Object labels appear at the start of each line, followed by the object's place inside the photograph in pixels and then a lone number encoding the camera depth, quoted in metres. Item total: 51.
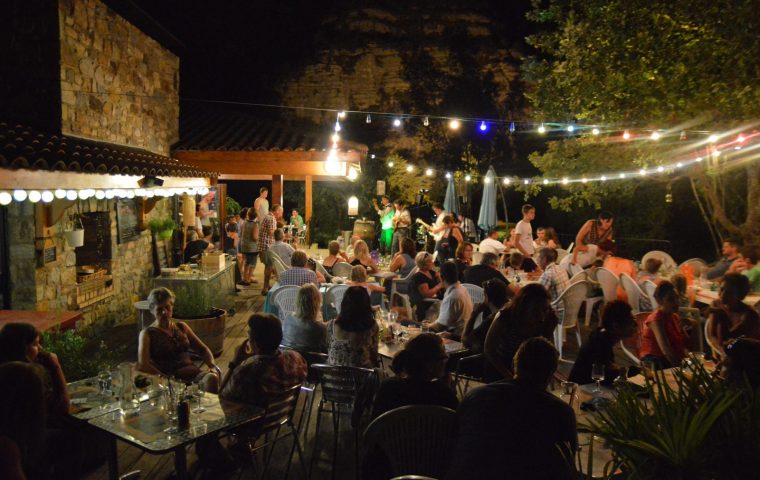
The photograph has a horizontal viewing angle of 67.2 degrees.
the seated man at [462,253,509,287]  6.83
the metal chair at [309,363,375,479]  4.08
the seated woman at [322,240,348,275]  8.78
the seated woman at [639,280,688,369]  4.84
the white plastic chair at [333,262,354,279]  8.55
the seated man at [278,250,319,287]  6.86
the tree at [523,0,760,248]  7.77
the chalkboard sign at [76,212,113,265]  7.84
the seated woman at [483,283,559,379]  4.30
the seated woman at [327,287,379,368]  4.54
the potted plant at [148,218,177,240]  9.61
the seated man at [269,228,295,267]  9.08
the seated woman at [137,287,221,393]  4.51
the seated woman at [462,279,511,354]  4.99
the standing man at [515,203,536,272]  10.18
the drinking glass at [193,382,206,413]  3.50
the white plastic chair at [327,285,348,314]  6.66
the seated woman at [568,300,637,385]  4.25
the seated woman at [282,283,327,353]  5.02
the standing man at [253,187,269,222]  12.45
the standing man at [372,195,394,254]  14.54
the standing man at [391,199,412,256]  13.84
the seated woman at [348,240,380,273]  8.54
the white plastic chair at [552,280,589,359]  6.77
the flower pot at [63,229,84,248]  6.66
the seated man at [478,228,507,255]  9.74
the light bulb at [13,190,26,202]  4.70
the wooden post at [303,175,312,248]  15.76
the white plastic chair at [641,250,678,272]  8.60
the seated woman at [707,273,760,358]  4.84
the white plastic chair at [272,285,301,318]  6.28
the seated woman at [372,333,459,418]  3.21
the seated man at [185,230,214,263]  9.98
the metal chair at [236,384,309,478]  3.74
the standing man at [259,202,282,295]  10.19
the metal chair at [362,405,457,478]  2.97
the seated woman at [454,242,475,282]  8.12
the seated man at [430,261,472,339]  5.50
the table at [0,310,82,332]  5.36
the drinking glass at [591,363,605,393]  3.80
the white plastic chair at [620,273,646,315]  7.10
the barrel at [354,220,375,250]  15.48
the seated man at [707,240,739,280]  7.82
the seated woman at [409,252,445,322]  6.83
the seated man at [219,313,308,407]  3.74
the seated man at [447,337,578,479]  2.52
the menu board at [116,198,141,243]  8.37
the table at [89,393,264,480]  3.09
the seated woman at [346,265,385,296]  6.48
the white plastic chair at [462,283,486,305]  6.36
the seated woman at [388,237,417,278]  8.20
